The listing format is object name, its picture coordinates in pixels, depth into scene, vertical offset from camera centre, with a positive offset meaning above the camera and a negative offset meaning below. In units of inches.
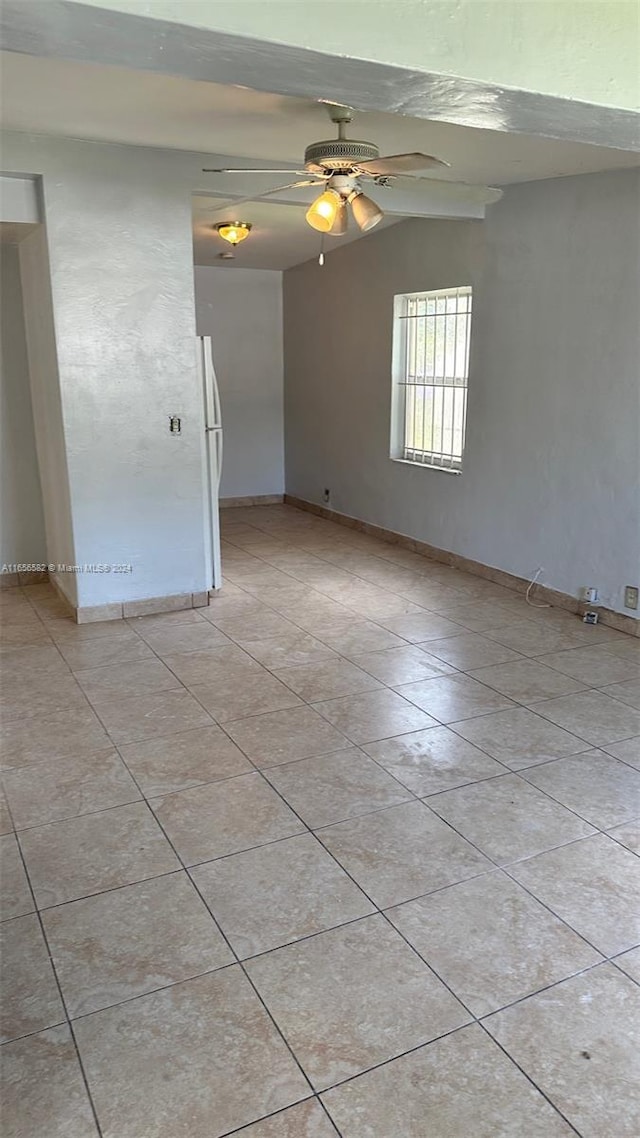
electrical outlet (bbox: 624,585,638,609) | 163.8 -46.6
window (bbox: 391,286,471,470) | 211.8 -0.9
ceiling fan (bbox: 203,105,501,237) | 115.6 +30.6
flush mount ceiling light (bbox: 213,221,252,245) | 201.6 +36.7
